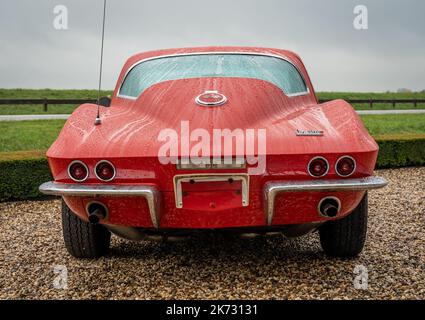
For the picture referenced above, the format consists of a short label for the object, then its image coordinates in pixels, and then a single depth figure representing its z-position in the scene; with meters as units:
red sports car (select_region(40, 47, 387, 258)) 2.98
